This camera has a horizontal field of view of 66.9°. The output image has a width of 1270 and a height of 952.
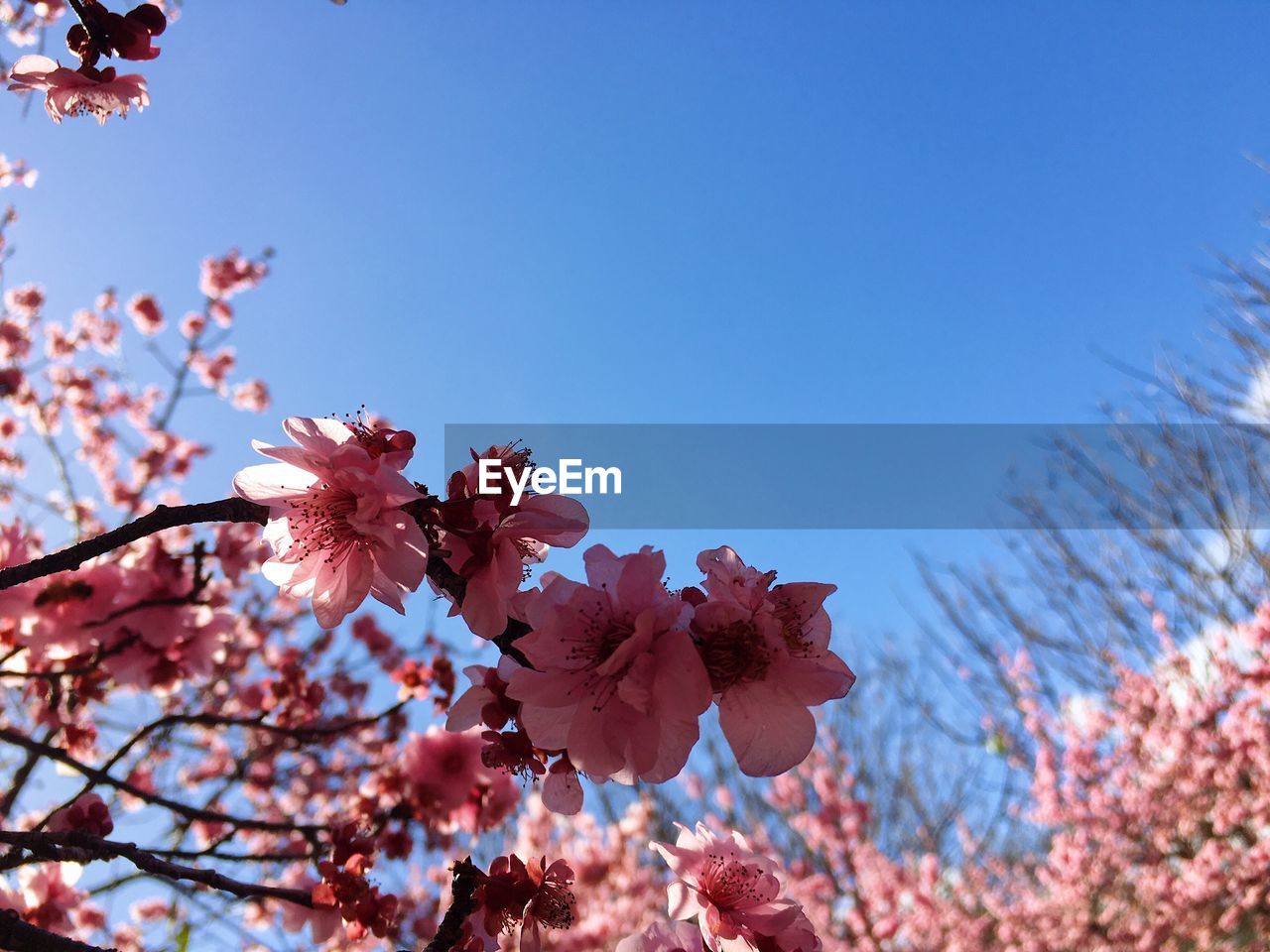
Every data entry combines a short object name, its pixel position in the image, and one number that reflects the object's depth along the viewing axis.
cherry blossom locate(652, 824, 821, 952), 0.15
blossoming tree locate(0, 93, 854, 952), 0.12
